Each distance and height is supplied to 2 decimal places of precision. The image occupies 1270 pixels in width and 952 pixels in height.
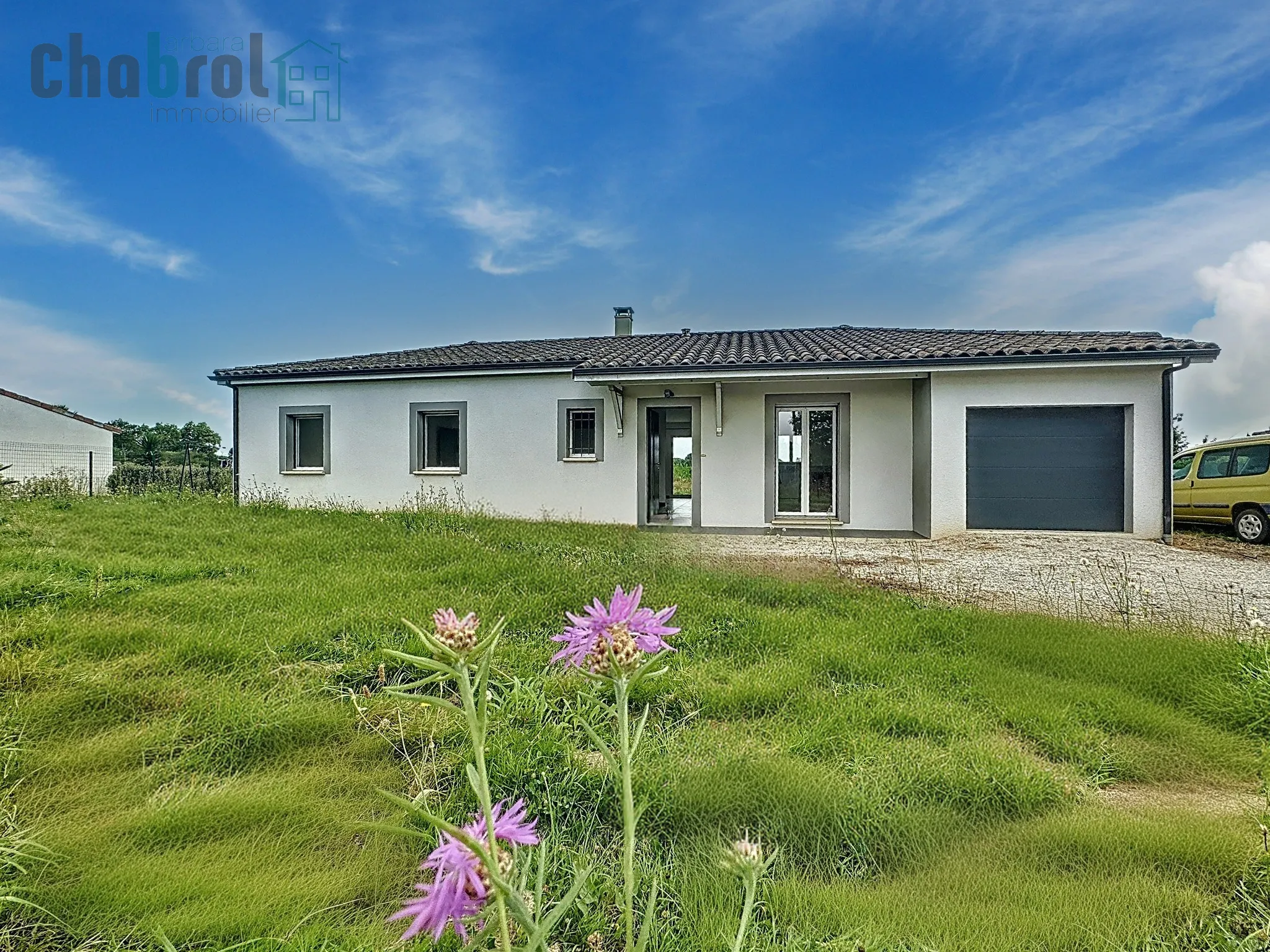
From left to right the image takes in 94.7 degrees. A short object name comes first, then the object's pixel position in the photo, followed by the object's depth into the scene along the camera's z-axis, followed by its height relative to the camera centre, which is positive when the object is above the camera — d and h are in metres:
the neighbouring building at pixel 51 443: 17.39 +1.33
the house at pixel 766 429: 9.40 +0.87
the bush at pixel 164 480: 15.40 -0.09
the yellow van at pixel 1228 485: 9.64 -0.19
